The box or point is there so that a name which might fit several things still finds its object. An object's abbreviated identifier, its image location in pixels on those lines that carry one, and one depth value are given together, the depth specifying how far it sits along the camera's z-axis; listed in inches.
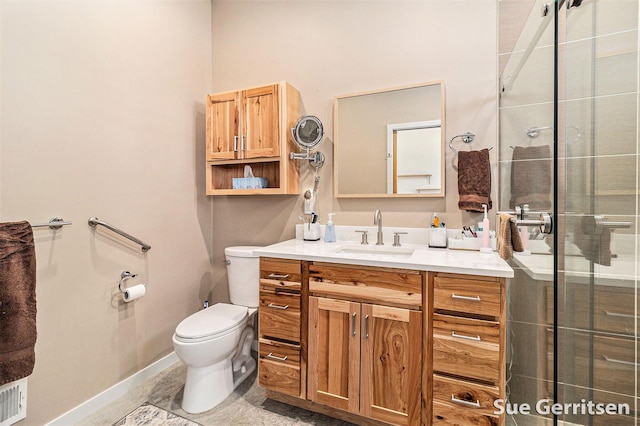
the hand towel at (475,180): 63.4
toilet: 61.7
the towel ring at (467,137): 66.3
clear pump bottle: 75.8
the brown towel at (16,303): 46.7
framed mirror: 69.3
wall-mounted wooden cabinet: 76.4
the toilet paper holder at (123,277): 68.1
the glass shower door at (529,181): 42.0
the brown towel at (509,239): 48.5
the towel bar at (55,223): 53.7
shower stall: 28.1
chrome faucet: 69.3
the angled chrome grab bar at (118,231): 62.5
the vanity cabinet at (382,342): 46.2
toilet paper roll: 66.1
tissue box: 82.9
